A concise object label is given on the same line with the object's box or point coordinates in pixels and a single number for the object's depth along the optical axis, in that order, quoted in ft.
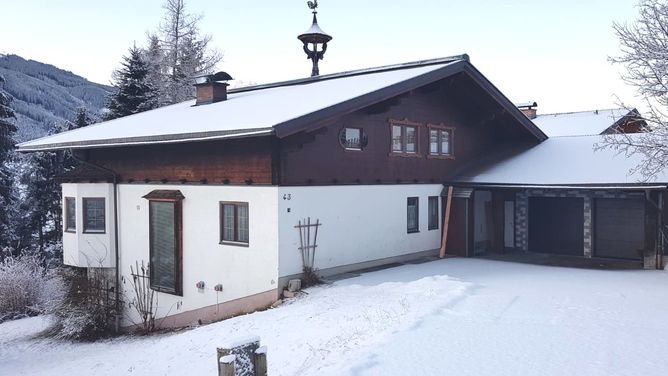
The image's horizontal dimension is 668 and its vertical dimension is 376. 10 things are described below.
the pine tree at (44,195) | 91.15
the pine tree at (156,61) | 111.04
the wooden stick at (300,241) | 40.01
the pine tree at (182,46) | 114.73
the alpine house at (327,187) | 40.04
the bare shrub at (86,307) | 48.67
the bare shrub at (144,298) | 48.66
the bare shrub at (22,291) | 65.67
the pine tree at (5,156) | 76.89
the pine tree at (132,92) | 89.92
